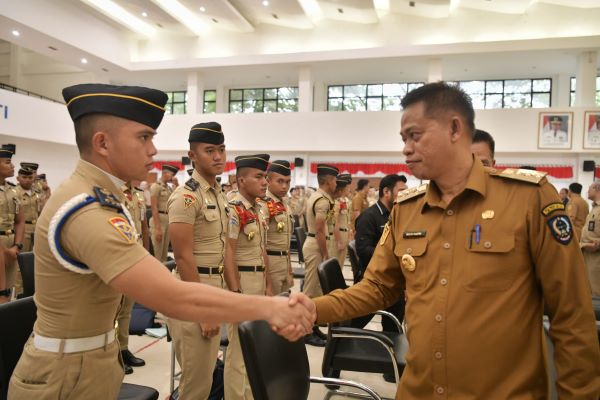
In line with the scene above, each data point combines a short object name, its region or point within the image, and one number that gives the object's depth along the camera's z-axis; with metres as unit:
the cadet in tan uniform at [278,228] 3.74
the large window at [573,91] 13.20
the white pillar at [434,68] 12.33
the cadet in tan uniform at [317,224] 4.86
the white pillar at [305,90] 13.37
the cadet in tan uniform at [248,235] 2.76
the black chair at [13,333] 1.71
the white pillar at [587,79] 11.41
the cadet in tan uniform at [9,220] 4.24
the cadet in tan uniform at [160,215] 6.32
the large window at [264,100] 15.84
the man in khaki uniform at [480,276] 1.15
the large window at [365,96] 14.82
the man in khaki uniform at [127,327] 3.28
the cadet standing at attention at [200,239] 2.21
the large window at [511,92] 13.73
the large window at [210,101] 16.66
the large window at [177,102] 17.17
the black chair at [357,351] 2.30
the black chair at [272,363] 1.38
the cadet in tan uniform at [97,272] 1.14
